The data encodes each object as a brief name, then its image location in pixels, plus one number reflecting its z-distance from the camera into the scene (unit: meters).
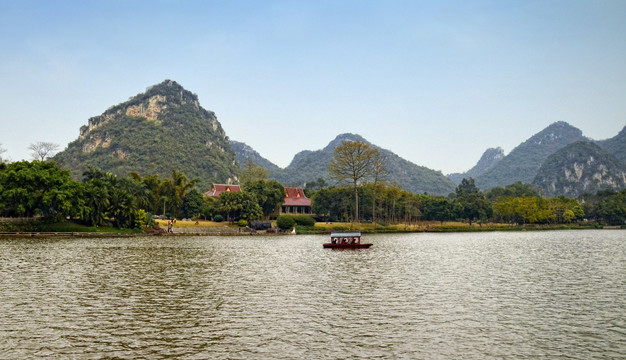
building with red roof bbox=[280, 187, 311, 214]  137.68
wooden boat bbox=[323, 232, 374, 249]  61.81
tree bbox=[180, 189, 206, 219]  109.62
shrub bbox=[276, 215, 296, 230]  99.31
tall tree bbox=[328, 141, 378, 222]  104.19
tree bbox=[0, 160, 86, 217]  73.62
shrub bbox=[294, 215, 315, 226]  103.81
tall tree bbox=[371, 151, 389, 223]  104.44
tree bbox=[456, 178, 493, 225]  136.11
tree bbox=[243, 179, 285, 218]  112.12
